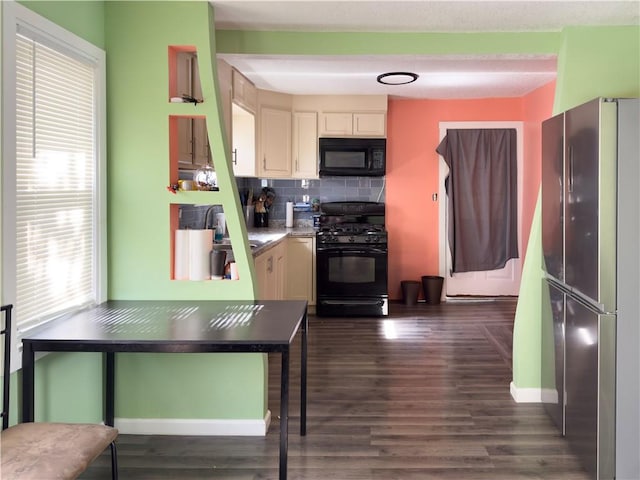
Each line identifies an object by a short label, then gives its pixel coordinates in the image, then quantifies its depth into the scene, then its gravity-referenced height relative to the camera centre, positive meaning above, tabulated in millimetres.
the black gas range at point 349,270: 6043 -388
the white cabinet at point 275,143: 6059 +917
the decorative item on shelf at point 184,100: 2922 +650
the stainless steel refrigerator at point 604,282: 2291 -198
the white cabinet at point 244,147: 5836 +836
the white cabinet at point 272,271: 4383 -322
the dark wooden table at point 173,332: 2170 -386
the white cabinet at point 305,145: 6324 +924
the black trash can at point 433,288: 6559 -620
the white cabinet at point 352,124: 6316 +1143
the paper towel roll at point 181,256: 3014 -123
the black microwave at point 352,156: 6301 +805
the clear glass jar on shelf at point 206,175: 4001 +444
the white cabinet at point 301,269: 6082 -381
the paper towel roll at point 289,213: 6594 +208
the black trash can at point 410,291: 6543 -651
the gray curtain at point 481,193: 6609 +432
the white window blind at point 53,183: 2271 +207
